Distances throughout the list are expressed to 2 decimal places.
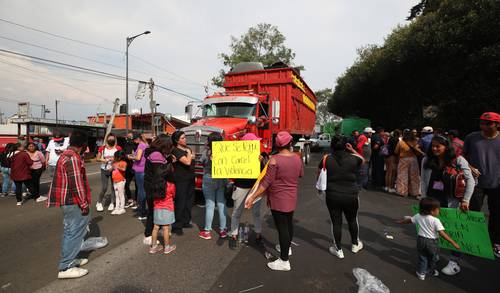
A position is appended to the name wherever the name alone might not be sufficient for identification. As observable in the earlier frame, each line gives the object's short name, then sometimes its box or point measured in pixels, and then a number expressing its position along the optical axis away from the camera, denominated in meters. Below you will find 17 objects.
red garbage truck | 6.87
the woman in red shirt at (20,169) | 6.55
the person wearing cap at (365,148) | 8.03
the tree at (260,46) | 33.56
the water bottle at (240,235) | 4.18
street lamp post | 19.44
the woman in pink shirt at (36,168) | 6.86
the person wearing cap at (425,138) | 6.91
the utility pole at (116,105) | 19.42
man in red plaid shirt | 3.08
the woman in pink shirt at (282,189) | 3.21
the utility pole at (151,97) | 22.52
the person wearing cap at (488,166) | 3.44
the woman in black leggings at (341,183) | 3.46
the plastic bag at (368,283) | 2.82
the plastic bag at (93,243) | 3.94
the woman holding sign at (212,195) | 4.30
